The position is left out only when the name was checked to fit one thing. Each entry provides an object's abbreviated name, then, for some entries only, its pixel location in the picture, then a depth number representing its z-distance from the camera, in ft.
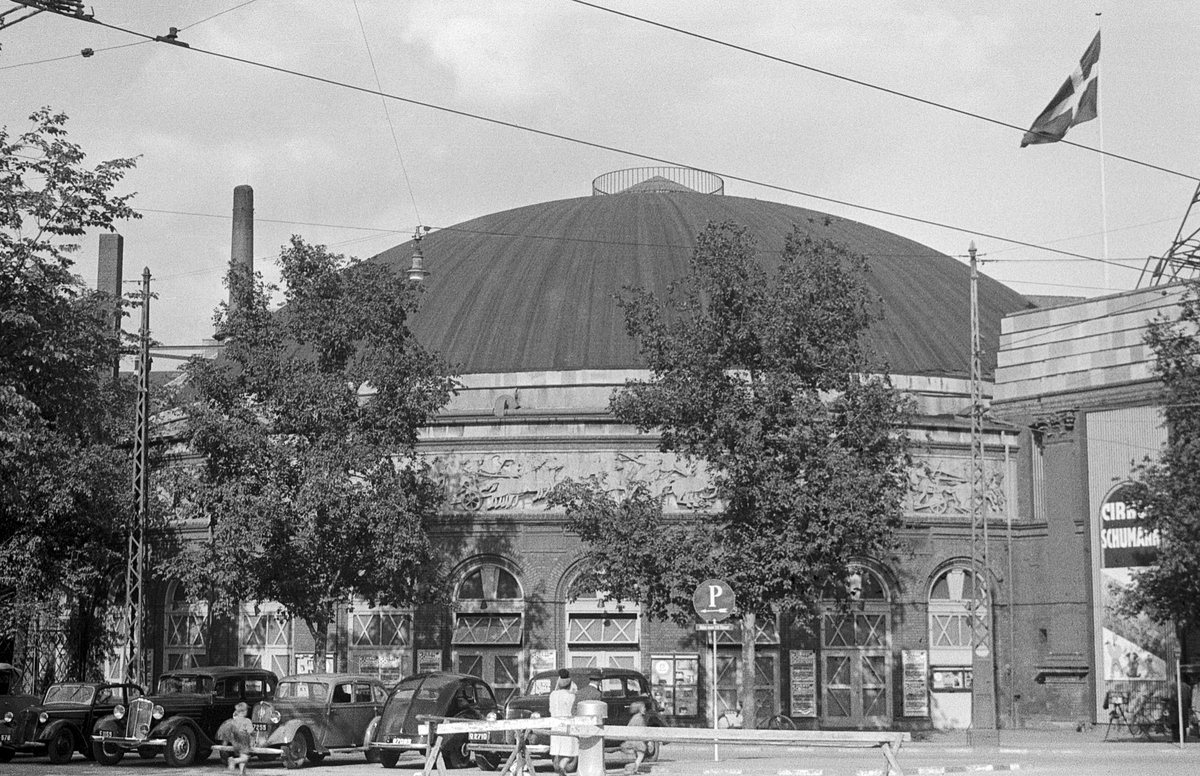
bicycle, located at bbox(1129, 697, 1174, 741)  137.90
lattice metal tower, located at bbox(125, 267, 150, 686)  119.44
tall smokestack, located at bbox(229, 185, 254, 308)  234.99
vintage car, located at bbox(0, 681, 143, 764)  101.65
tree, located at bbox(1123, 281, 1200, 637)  118.11
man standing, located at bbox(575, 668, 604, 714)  93.56
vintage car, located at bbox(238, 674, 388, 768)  94.17
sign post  96.48
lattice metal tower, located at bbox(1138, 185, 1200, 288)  149.79
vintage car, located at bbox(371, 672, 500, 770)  92.38
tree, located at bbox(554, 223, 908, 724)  110.83
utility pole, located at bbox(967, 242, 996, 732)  137.39
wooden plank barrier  62.75
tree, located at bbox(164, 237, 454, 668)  117.80
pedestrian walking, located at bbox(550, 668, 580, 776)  68.28
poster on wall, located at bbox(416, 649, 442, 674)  145.59
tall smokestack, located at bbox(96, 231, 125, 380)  273.33
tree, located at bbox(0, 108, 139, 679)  77.26
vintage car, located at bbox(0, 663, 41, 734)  109.19
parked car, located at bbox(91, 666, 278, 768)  96.99
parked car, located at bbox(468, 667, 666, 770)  93.15
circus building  144.87
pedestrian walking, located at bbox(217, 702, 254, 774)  82.89
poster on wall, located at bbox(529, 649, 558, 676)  143.64
